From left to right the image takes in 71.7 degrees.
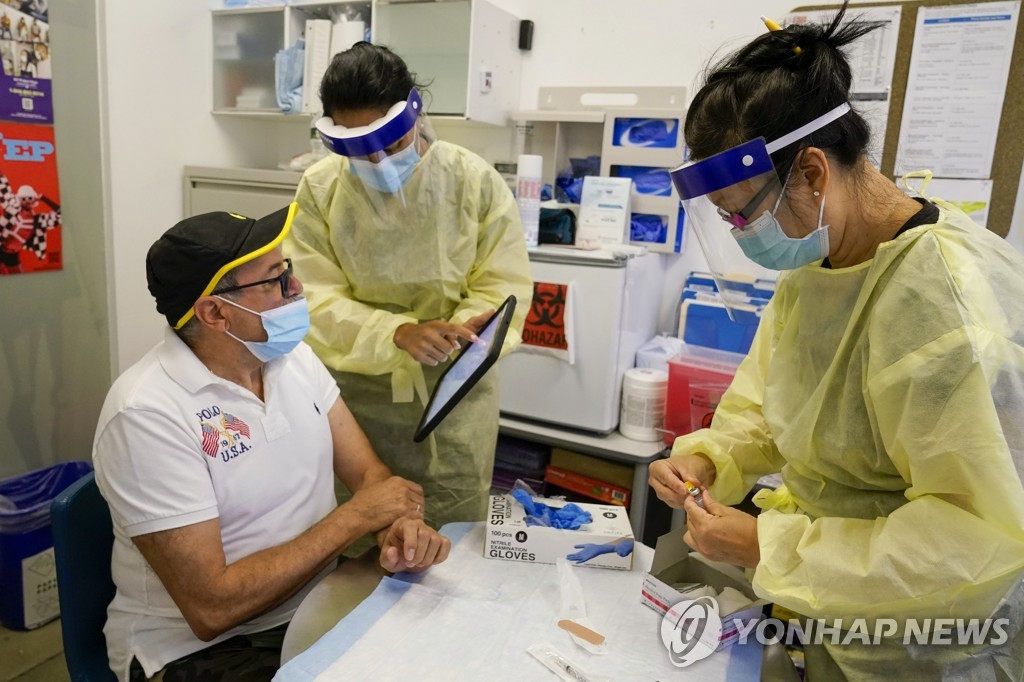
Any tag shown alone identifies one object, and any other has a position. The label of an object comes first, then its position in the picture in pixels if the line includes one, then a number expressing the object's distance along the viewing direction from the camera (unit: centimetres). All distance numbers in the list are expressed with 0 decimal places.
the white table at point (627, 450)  231
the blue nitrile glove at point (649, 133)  248
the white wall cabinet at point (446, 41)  257
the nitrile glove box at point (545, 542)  129
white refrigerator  227
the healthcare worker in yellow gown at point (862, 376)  83
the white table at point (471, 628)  100
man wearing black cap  116
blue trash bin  230
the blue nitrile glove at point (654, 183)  249
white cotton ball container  234
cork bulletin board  216
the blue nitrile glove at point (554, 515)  133
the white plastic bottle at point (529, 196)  240
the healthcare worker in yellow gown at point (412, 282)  165
